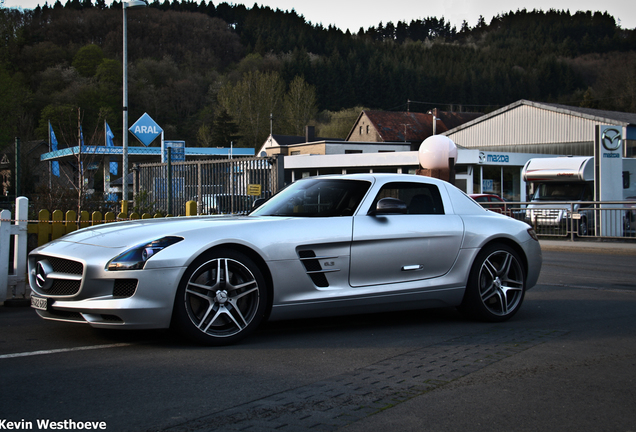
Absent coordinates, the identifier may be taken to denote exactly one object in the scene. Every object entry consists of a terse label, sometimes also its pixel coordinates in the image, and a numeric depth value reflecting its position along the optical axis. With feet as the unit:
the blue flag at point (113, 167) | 218.46
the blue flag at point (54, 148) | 152.58
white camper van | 72.95
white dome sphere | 39.29
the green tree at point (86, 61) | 383.86
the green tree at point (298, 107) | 333.83
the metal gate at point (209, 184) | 51.59
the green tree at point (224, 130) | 327.47
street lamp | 67.34
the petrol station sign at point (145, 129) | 74.59
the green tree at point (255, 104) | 332.60
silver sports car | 16.20
